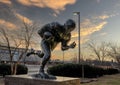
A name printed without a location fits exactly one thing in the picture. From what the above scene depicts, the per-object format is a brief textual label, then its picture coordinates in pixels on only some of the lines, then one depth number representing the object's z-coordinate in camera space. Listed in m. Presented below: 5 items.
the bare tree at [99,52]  21.24
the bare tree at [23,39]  10.04
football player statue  3.97
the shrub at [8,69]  8.99
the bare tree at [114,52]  21.07
